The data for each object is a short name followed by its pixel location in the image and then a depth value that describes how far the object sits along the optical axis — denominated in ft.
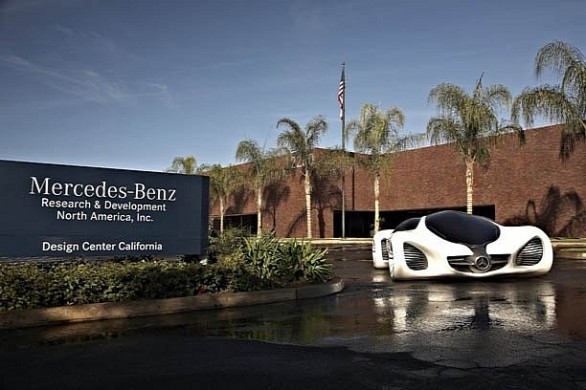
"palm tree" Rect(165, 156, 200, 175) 162.09
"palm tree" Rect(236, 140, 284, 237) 135.03
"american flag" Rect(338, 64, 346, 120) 137.08
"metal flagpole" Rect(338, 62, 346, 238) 131.82
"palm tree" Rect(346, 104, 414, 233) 117.08
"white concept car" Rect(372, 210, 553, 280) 35.81
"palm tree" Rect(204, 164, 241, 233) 150.51
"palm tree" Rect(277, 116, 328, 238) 124.98
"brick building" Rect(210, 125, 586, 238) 107.55
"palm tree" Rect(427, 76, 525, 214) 89.40
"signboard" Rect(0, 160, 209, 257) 27.81
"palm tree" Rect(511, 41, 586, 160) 67.36
